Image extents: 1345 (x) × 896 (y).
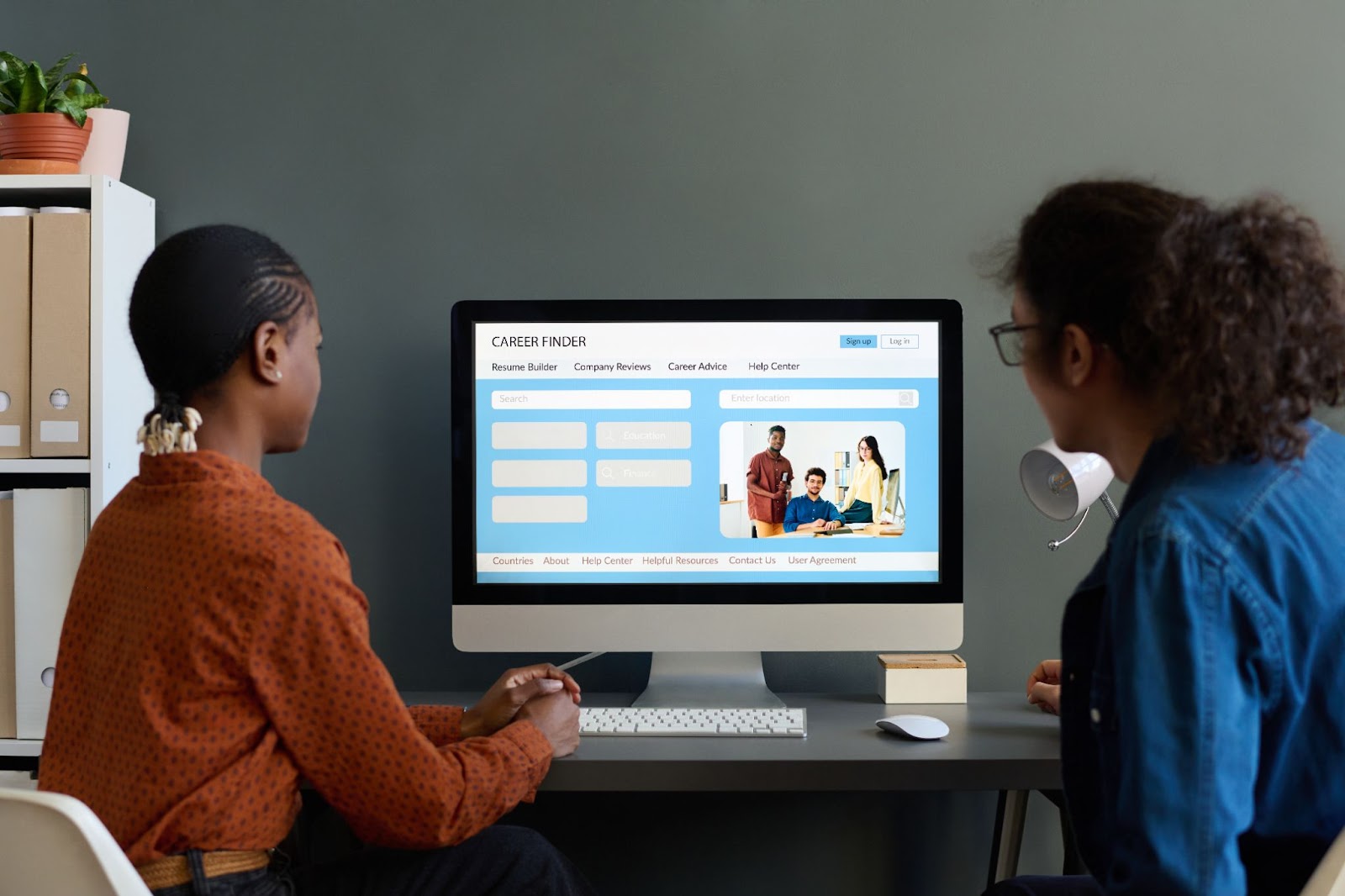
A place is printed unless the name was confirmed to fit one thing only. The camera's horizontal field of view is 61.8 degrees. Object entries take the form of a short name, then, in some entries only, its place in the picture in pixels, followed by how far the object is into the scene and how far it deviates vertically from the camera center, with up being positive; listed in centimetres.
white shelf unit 179 +18
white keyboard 156 -38
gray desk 144 -40
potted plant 186 +56
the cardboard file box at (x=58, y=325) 178 +21
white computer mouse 154 -38
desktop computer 177 -4
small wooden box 180 -36
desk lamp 172 -4
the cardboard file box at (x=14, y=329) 178 +20
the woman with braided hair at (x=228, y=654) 107 -19
